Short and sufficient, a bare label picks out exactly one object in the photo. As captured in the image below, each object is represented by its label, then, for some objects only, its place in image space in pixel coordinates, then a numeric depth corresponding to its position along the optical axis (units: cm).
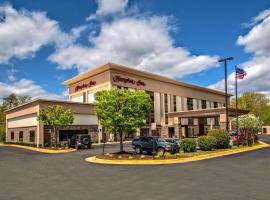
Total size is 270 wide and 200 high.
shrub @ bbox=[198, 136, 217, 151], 2073
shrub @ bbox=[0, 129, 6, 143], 4626
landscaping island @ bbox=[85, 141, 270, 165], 1572
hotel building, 3537
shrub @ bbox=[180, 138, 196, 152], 1976
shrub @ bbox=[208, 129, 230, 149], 2221
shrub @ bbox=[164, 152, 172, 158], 1702
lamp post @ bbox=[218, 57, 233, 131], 2613
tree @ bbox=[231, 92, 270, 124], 7446
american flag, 2680
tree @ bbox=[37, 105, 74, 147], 2788
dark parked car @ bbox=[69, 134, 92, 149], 2720
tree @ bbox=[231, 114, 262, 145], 2689
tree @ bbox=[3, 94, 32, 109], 7452
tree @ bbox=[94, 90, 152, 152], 1875
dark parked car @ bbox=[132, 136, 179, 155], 1892
